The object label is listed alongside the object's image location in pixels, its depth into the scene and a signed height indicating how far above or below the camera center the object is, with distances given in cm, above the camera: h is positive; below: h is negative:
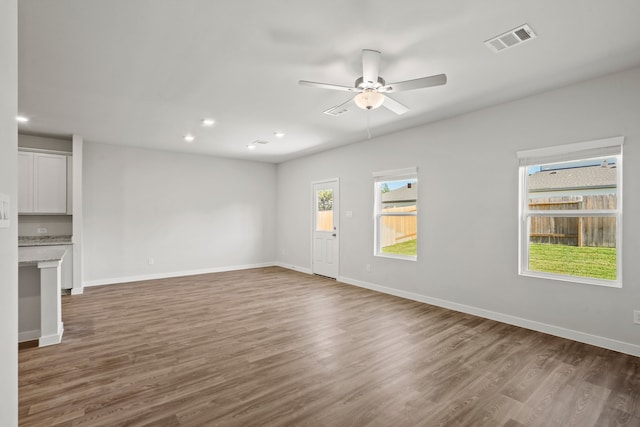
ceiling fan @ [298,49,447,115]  260 +111
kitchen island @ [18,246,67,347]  316 -93
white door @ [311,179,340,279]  648 -37
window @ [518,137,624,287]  320 +1
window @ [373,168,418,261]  507 -2
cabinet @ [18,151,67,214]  508 +48
